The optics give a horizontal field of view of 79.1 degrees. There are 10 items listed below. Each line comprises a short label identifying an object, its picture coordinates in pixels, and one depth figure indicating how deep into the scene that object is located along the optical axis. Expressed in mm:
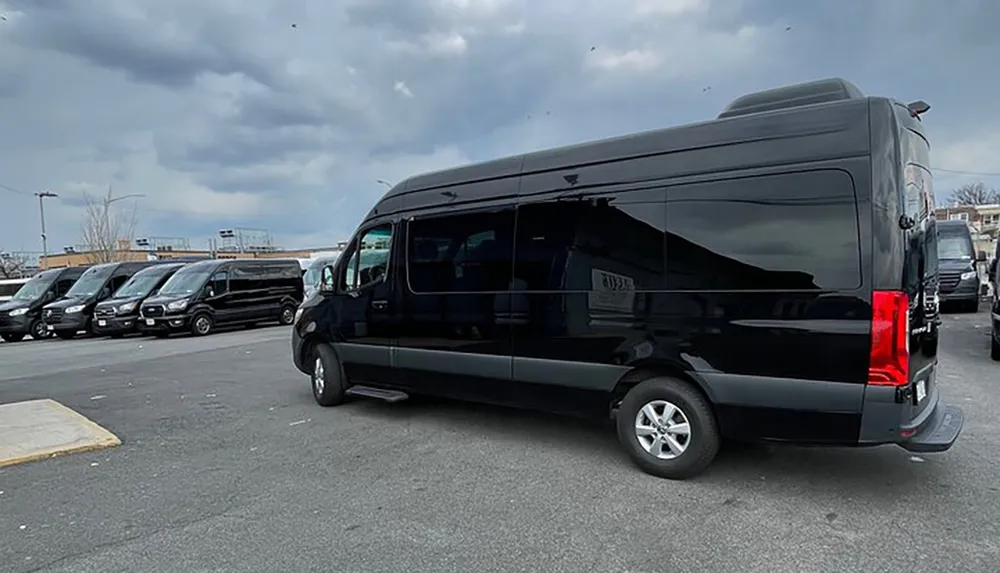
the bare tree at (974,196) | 64500
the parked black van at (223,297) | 16688
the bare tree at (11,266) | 49400
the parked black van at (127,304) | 17188
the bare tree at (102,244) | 46406
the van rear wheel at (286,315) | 19562
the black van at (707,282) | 3676
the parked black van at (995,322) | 8602
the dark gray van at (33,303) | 18875
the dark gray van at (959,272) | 14367
